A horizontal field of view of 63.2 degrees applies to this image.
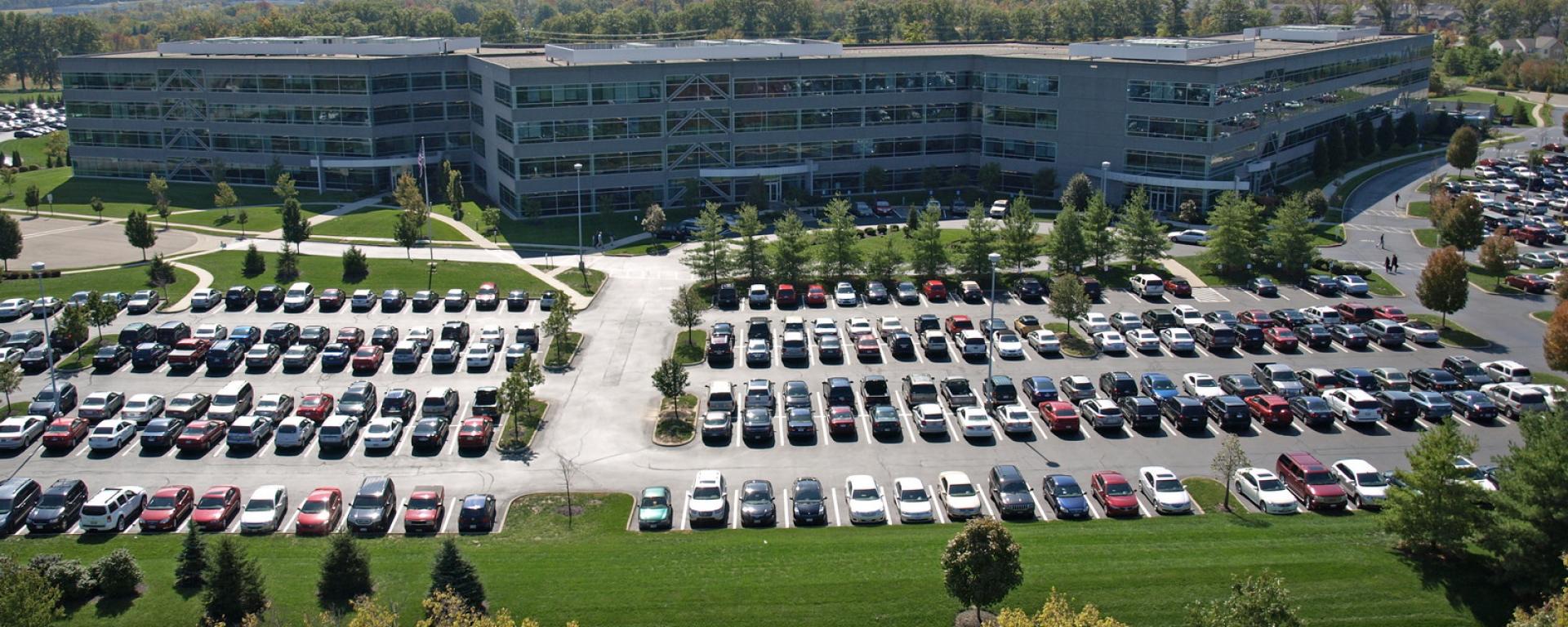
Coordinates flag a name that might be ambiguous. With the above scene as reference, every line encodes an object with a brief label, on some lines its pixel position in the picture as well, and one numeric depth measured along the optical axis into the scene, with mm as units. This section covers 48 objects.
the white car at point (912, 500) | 38312
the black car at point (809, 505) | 38125
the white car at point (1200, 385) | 49500
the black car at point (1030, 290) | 64562
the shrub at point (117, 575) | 32219
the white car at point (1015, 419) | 46062
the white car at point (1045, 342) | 55750
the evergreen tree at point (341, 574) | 31875
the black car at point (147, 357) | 53812
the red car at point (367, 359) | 53531
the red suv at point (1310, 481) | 38719
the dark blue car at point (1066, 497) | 38188
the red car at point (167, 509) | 37781
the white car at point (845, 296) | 63969
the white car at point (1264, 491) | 38500
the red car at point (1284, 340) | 55875
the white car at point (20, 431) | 44500
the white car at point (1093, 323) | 58594
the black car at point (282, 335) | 57031
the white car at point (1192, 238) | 77062
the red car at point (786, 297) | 63875
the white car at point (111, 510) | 37438
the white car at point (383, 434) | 44812
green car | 37875
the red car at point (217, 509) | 37781
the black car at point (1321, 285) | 65188
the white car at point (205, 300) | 62250
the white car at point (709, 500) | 38094
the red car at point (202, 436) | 44188
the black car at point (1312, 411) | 46562
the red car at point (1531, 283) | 65750
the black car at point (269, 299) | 62688
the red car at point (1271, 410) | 46469
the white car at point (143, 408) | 47969
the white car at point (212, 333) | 57188
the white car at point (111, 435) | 44438
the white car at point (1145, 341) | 55969
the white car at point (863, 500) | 38188
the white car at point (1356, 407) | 46500
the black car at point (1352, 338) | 56438
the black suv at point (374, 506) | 37719
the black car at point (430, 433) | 44812
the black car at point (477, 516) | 37875
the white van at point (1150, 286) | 64812
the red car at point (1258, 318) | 58875
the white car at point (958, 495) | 38562
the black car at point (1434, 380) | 50594
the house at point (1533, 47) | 183875
